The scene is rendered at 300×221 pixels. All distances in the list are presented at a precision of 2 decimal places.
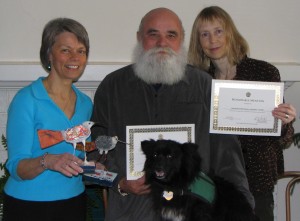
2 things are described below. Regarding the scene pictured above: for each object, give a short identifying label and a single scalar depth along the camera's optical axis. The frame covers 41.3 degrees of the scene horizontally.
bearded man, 2.08
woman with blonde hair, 2.29
